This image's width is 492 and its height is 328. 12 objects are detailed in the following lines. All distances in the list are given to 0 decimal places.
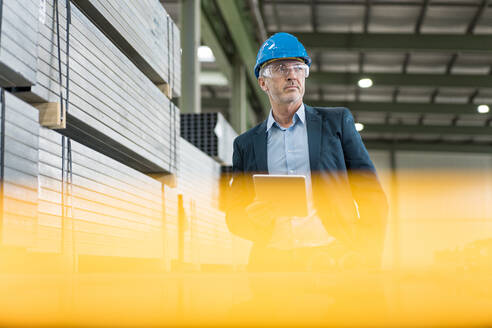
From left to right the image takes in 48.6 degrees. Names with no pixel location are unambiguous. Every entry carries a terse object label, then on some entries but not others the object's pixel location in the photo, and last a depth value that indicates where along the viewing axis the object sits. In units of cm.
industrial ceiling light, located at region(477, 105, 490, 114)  1558
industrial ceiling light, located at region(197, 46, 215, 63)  983
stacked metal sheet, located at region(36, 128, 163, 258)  249
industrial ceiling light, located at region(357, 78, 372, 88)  1330
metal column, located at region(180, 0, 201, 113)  692
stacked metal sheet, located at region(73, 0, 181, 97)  323
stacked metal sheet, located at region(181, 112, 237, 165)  610
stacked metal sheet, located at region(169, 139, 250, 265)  522
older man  213
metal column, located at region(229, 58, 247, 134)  1098
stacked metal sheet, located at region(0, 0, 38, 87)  202
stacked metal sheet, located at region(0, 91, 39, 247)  200
